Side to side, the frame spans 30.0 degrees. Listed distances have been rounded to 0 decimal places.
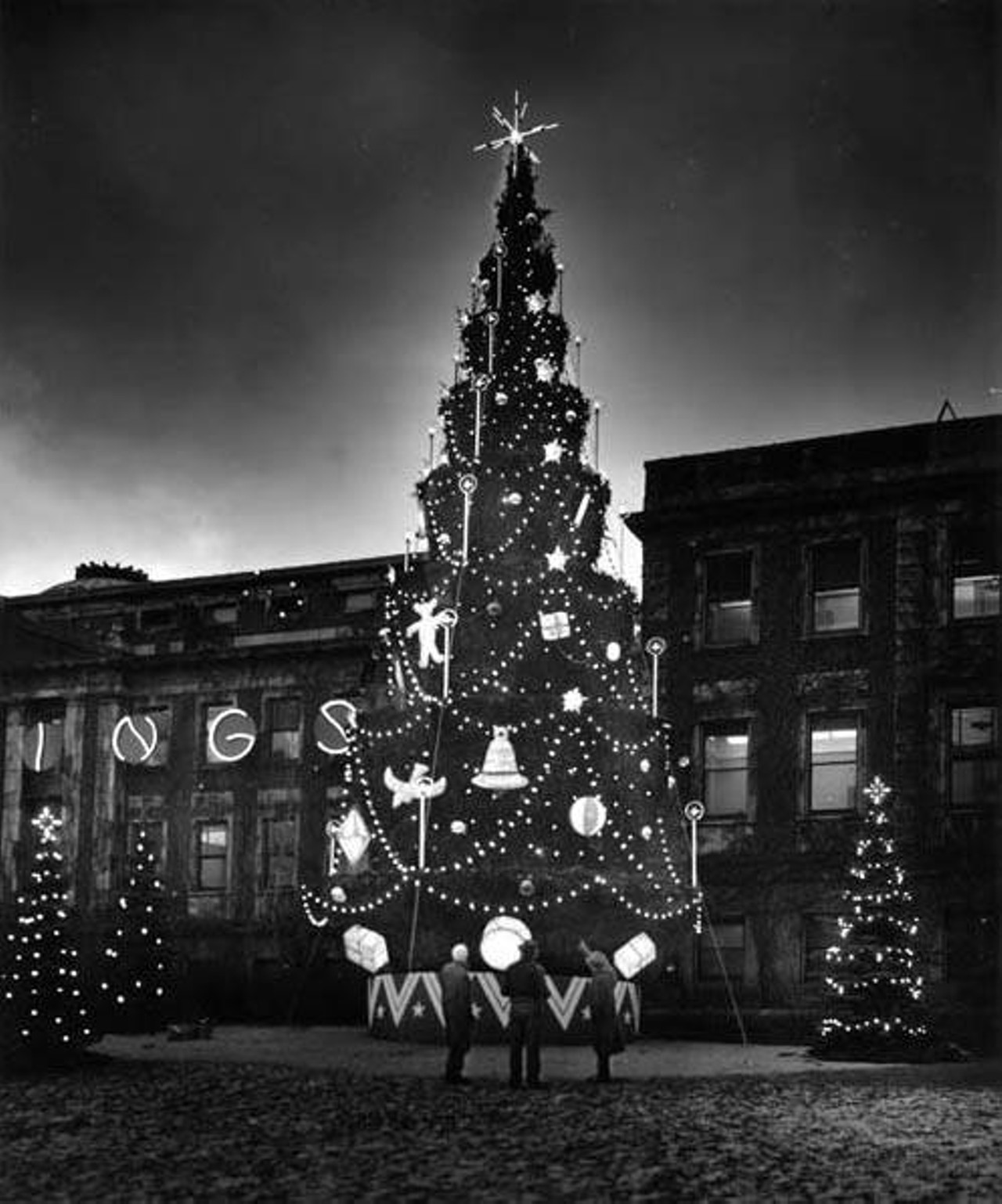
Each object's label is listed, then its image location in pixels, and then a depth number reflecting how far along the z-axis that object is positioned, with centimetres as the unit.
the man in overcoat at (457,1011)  2209
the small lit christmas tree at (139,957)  3375
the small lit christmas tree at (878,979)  2812
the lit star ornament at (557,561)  3139
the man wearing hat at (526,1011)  2152
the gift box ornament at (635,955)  2972
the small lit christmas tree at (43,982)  2416
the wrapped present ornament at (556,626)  3075
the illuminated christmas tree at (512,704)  2964
